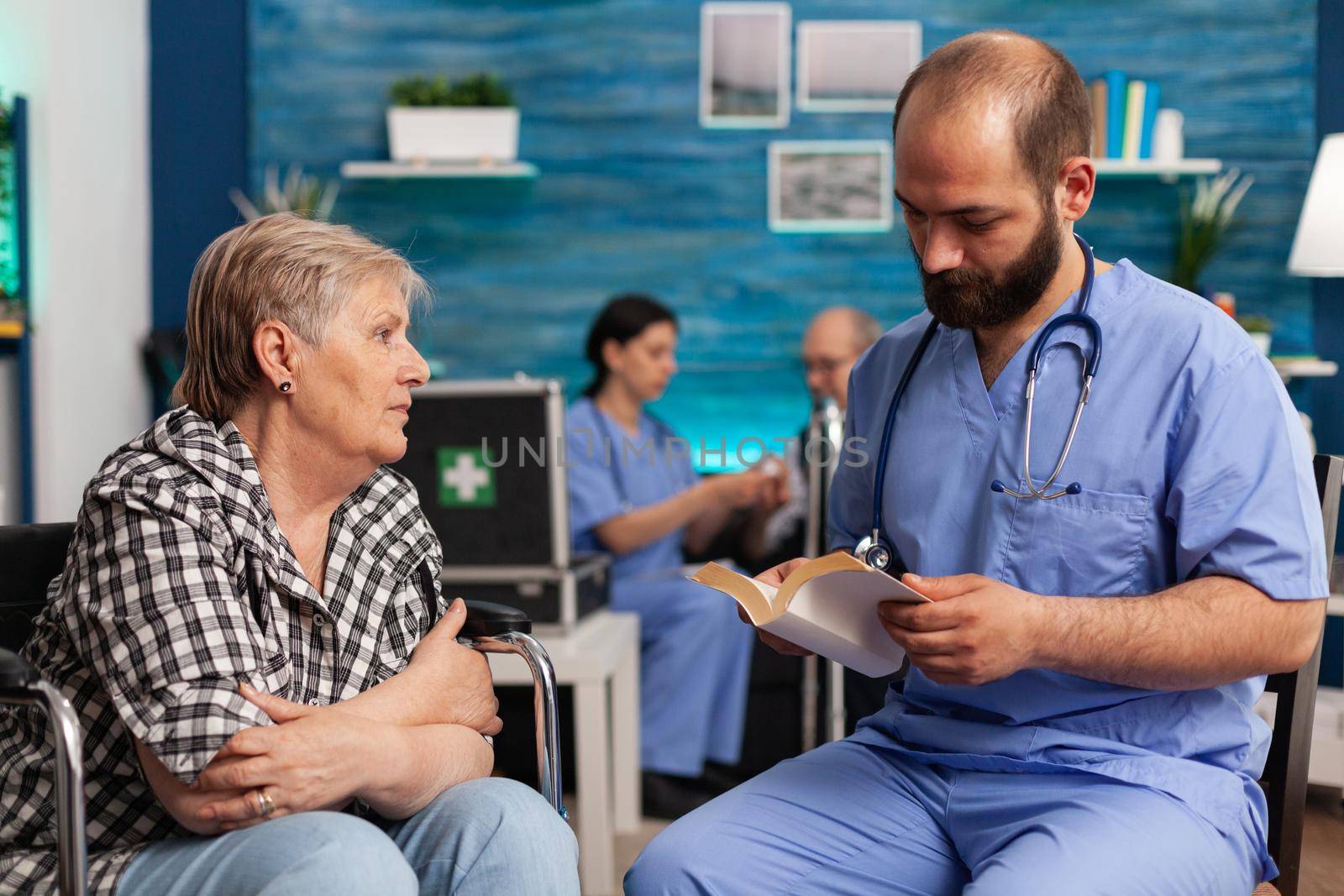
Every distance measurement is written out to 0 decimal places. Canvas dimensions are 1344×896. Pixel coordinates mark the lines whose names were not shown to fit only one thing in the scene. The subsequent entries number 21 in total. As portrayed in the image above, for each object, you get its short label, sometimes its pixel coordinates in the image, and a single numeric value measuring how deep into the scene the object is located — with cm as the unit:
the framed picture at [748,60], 382
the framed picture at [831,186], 384
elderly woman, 117
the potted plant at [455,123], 370
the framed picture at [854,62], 381
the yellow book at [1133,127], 364
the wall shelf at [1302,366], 354
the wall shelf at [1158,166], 360
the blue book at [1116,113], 359
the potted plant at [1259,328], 357
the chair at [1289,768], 138
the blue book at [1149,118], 363
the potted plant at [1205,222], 366
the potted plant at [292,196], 380
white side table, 238
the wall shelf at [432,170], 370
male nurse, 118
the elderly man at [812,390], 342
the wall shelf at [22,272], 308
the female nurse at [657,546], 313
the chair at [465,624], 144
